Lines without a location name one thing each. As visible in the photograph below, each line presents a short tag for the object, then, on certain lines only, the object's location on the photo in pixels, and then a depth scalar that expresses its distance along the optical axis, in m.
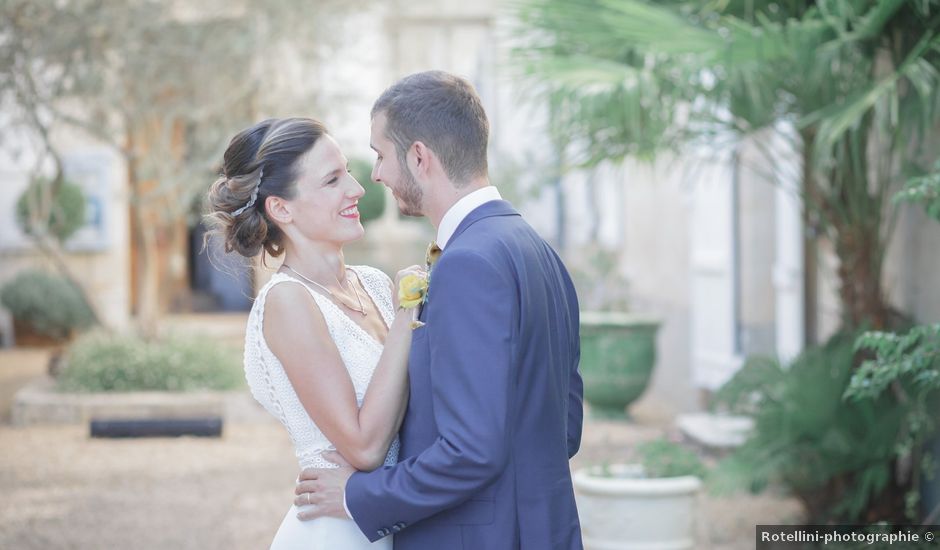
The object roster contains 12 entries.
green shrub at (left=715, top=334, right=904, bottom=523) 5.70
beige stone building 8.77
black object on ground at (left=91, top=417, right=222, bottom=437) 10.09
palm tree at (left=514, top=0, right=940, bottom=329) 4.84
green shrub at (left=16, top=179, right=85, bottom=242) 15.48
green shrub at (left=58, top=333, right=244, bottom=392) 11.10
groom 2.36
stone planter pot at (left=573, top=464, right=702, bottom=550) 5.47
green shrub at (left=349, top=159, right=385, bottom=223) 13.56
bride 2.66
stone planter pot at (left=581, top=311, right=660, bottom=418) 10.34
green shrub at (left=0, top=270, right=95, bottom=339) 15.62
